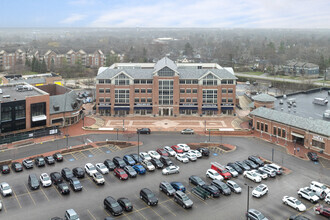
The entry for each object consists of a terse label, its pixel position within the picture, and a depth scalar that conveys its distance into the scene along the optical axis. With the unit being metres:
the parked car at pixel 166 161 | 48.84
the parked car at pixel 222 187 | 39.98
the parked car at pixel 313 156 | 51.16
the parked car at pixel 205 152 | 53.25
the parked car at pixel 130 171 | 44.78
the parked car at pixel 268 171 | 45.03
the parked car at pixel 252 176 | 43.46
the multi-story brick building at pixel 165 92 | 78.38
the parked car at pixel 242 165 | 47.42
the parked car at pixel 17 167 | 46.56
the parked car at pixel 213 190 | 39.22
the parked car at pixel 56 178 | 42.41
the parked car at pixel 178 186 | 40.44
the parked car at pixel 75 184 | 40.59
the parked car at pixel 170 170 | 45.92
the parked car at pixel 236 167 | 46.43
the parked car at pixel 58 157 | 50.41
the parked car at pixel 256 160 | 49.34
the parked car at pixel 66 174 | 43.50
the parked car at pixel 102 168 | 45.88
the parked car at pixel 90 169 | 45.15
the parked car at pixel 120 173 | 44.10
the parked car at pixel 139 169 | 45.94
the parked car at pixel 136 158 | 50.21
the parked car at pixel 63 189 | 39.75
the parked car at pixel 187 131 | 65.69
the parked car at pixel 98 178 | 42.56
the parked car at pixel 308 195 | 38.55
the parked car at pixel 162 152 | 52.97
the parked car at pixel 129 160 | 48.91
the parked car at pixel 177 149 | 54.57
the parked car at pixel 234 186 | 40.47
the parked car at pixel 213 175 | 44.00
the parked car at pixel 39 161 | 48.28
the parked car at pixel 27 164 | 47.47
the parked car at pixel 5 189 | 39.25
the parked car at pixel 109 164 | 47.25
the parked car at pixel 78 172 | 44.34
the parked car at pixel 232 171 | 45.12
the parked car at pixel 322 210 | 35.20
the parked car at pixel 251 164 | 48.12
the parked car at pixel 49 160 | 49.16
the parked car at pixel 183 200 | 36.75
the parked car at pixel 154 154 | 51.61
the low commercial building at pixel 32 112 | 61.22
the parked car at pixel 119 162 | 48.19
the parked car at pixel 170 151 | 53.34
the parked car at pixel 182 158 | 50.56
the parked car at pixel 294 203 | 36.56
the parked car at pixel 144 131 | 64.88
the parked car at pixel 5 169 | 45.84
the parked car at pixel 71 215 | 33.66
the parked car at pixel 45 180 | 41.72
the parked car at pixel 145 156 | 50.98
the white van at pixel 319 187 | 40.22
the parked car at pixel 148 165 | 47.09
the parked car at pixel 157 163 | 47.91
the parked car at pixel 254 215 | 34.00
